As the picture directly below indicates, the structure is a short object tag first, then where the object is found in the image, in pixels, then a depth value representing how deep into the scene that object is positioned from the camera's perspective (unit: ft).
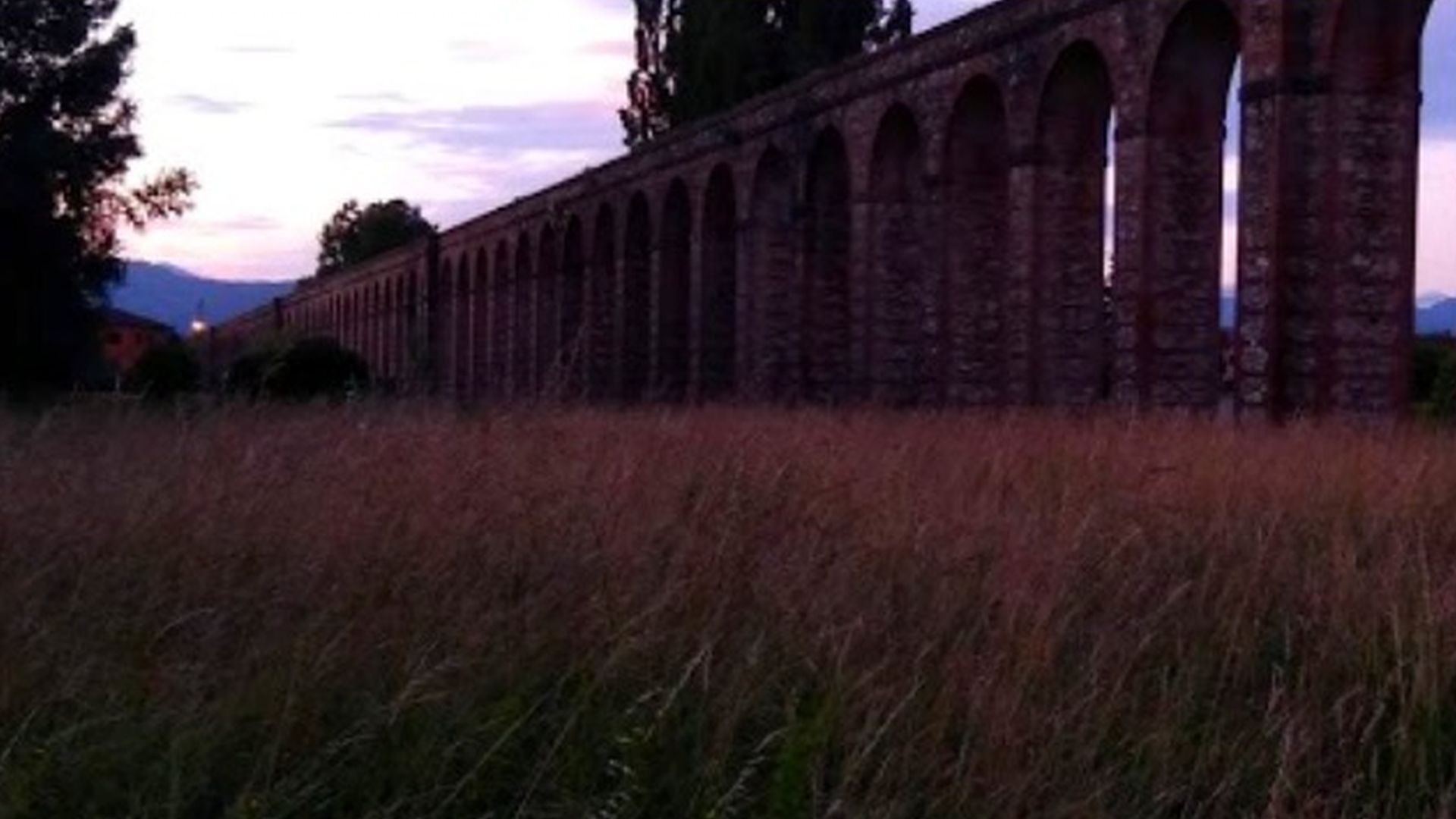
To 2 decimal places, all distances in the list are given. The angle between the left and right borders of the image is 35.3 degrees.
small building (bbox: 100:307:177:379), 231.61
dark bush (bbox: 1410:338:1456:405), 114.42
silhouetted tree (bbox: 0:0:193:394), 82.17
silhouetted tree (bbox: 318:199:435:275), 326.85
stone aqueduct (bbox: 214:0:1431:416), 60.29
